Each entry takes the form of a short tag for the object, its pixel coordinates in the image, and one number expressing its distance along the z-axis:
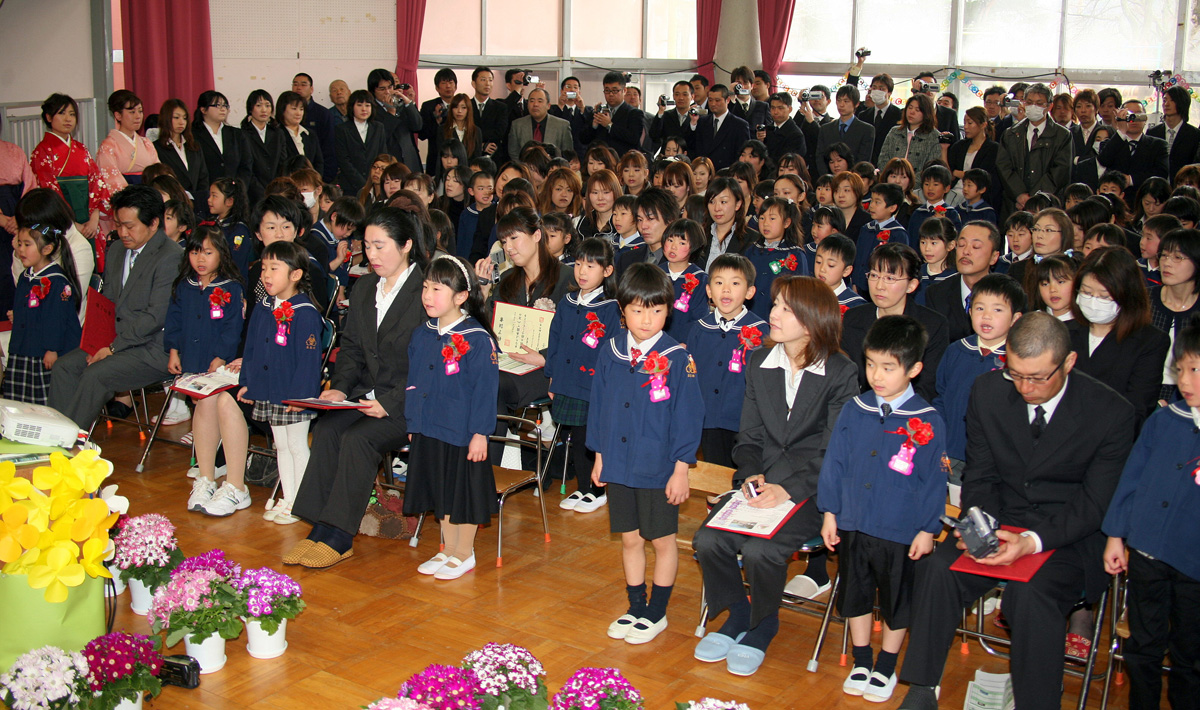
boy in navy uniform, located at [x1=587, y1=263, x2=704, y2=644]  3.26
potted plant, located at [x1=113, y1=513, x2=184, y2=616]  3.34
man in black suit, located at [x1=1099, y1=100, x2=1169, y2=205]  7.93
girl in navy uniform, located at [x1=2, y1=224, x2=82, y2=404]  5.05
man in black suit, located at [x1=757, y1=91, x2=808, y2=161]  8.73
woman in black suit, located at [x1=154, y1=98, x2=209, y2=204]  7.23
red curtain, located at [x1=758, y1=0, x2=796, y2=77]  11.41
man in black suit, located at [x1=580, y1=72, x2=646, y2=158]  8.90
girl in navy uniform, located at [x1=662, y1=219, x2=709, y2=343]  4.44
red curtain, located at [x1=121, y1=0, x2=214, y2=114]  9.26
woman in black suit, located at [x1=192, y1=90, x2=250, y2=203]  7.48
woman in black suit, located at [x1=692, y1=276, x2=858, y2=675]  3.14
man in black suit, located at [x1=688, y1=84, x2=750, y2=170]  8.65
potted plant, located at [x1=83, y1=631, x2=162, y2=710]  2.56
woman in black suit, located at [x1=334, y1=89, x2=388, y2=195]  8.46
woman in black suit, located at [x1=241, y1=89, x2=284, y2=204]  7.74
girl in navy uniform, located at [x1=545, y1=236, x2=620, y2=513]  4.27
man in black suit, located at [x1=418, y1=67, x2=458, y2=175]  9.11
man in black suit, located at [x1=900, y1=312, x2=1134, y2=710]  2.76
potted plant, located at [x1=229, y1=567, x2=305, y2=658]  3.10
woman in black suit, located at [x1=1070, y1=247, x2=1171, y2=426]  3.57
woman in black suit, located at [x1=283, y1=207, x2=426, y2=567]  3.93
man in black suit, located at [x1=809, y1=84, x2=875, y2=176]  8.58
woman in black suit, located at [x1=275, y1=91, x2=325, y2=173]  8.03
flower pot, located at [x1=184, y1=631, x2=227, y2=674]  3.07
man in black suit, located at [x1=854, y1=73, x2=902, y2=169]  8.88
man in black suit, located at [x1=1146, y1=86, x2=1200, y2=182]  7.94
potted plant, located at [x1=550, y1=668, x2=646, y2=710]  2.24
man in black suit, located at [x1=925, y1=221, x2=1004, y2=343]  4.39
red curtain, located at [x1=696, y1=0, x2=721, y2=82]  11.62
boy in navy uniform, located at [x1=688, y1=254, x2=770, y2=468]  3.81
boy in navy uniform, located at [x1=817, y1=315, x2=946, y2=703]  2.91
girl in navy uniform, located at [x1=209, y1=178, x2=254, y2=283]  5.79
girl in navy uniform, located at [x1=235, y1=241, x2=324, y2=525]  4.26
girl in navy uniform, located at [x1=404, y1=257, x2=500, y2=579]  3.72
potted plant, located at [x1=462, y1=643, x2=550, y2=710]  2.35
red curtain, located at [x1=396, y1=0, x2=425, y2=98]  10.77
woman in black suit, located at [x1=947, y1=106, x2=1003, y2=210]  7.95
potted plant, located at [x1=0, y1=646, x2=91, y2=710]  2.43
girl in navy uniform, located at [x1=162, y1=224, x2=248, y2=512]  4.57
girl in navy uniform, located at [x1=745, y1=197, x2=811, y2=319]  5.05
